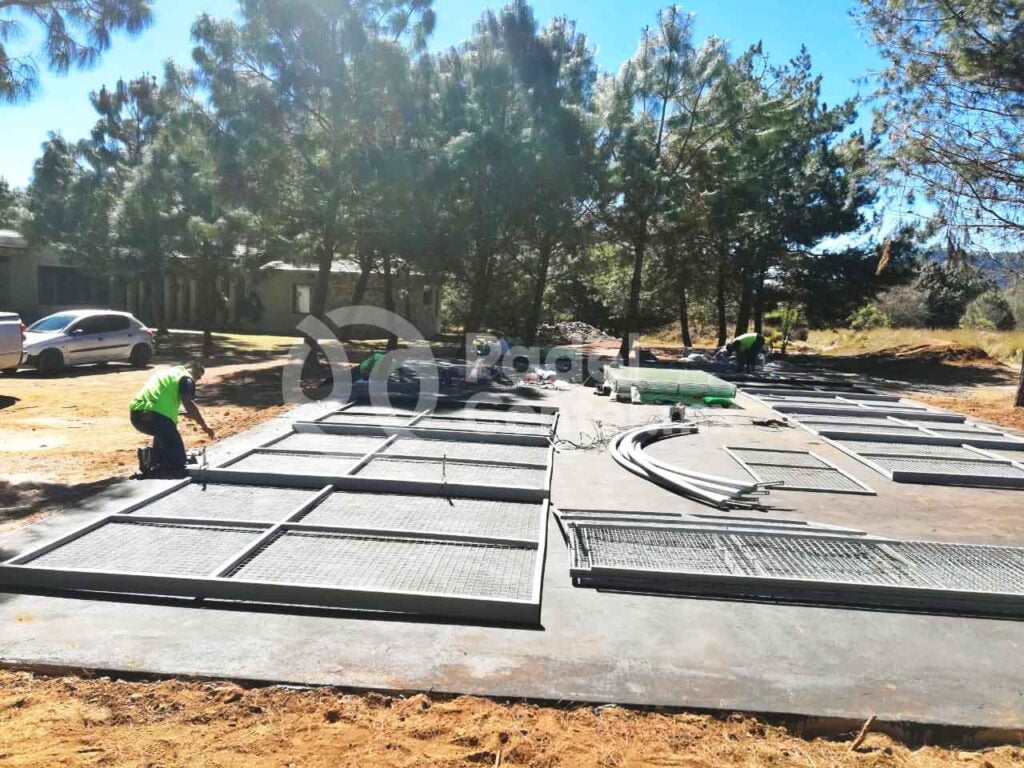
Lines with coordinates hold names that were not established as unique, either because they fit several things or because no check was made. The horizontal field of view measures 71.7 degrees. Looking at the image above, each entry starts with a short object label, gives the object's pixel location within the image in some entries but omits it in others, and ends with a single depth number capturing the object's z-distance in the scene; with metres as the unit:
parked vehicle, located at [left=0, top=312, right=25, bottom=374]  11.09
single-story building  23.23
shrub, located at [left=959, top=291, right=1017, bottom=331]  30.39
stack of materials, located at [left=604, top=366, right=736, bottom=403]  12.02
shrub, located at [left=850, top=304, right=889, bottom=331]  33.64
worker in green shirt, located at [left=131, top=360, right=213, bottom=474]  6.20
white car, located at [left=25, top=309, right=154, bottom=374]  13.33
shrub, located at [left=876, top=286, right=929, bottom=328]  32.88
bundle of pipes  6.08
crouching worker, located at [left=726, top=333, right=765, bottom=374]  16.59
